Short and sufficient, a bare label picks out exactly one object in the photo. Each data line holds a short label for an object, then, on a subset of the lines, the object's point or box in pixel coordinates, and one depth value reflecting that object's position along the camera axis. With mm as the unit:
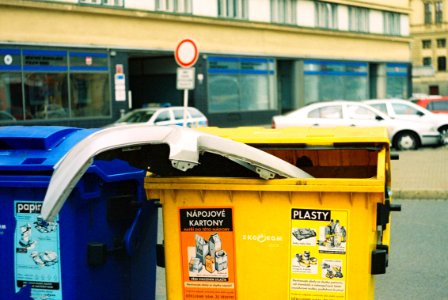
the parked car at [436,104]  24062
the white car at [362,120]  20188
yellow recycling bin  4027
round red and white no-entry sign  16500
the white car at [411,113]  21045
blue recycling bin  4211
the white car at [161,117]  21531
